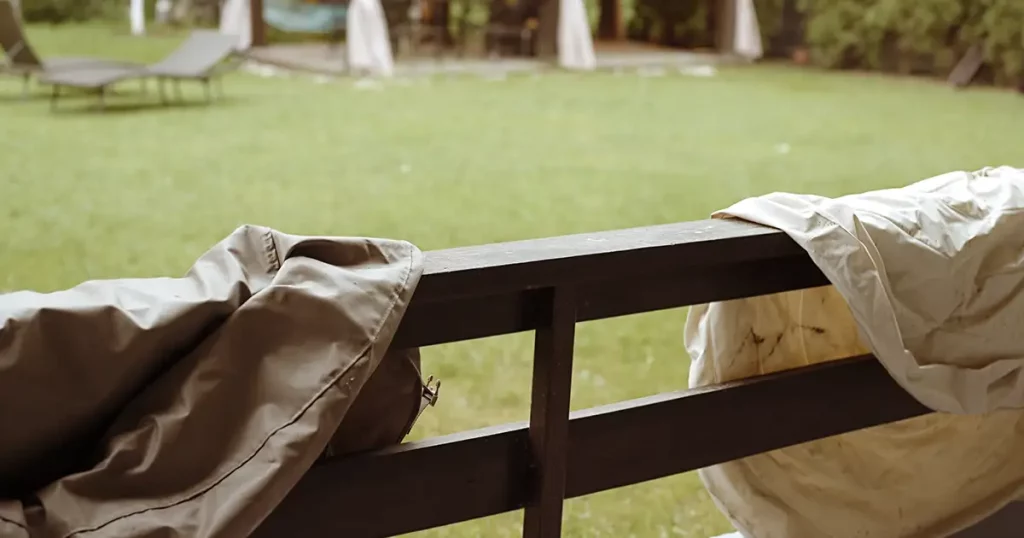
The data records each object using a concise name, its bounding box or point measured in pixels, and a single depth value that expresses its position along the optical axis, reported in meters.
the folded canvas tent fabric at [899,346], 1.69
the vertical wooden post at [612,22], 14.66
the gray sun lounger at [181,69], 8.05
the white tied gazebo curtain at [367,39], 10.30
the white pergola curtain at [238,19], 11.50
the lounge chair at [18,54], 8.35
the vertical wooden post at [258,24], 11.80
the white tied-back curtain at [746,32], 12.62
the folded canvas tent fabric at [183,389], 1.18
